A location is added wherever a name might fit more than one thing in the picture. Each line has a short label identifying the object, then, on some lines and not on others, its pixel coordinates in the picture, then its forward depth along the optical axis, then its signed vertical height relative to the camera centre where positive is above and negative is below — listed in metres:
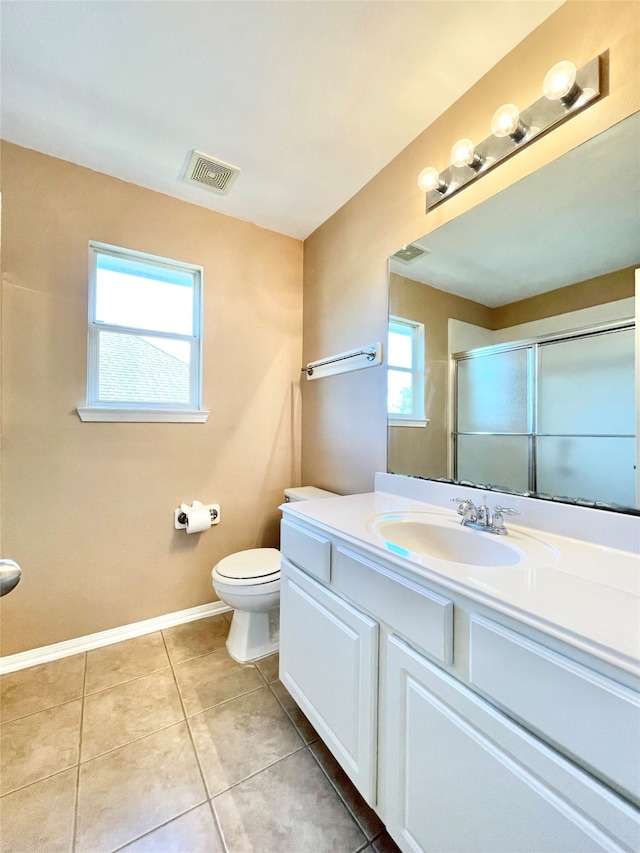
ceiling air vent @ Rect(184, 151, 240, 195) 1.70 +1.33
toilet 1.62 -0.79
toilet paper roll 1.95 -0.51
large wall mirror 0.98 +0.35
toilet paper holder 1.99 -0.49
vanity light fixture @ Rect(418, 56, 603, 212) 1.00 +1.02
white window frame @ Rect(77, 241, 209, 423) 1.79 +0.32
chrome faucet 1.09 -0.27
